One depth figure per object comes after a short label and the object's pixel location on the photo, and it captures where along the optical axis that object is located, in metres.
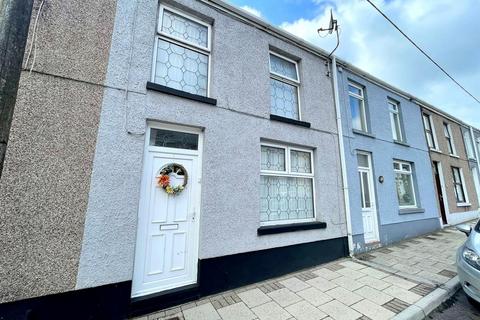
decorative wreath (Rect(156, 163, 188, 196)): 3.29
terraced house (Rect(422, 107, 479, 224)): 8.74
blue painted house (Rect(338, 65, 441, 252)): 5.71
